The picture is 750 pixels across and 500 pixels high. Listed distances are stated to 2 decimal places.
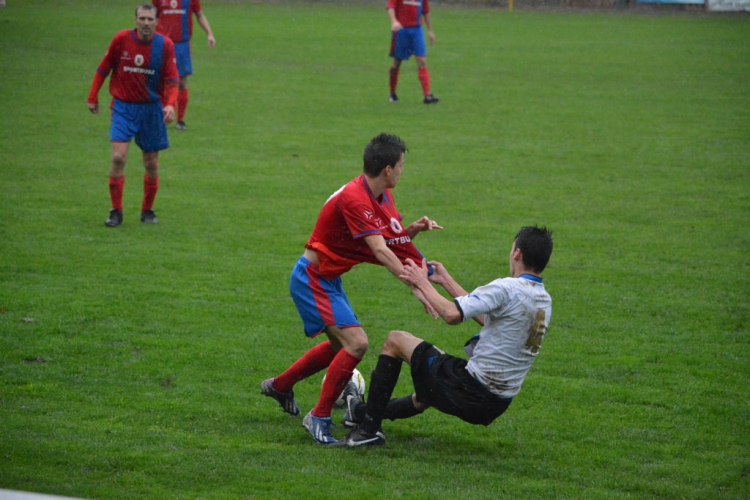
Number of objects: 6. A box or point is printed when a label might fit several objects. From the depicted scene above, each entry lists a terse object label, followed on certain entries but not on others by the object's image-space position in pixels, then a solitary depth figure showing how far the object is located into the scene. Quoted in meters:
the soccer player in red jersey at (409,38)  35.94
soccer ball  12.30
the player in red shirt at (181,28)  30.73
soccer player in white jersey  9.87
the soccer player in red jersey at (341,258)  10.79
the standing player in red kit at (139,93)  20.14
